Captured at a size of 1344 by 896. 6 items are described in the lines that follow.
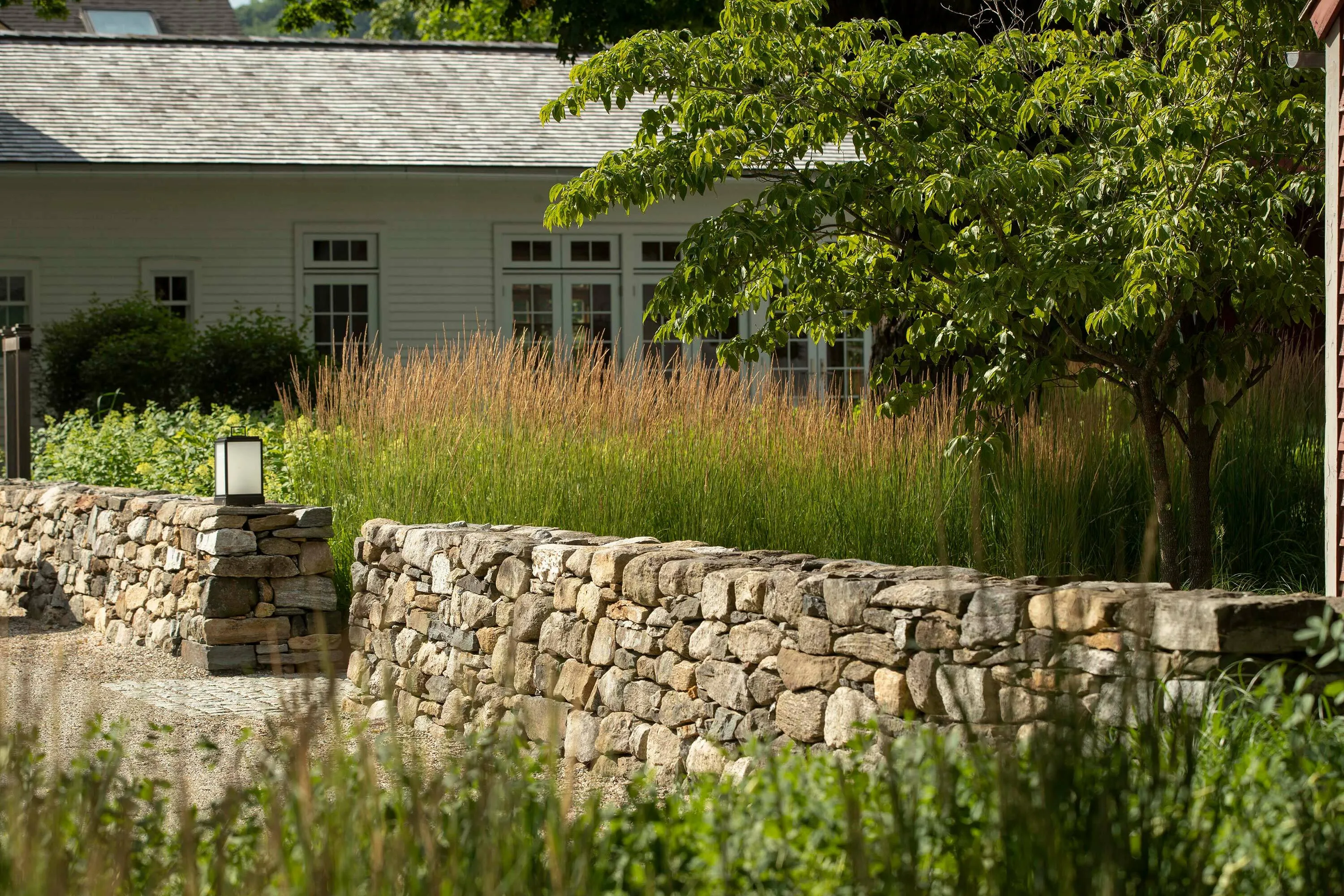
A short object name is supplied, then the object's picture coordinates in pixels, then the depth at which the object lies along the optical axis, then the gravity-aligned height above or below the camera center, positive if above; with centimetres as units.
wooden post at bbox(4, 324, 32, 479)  2025 -25
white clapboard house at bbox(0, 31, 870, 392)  2816 +151
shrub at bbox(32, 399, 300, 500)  1855 -57
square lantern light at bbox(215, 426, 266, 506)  1414 -50
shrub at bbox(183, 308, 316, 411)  2641 +1
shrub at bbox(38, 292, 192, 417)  2616 +9
